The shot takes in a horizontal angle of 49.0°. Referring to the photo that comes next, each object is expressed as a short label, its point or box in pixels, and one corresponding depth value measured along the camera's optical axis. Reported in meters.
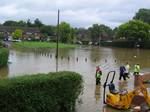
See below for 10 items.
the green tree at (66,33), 55.92
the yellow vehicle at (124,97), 8.32
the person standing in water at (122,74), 13.65
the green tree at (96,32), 66.85
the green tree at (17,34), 62.77
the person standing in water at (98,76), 12.34
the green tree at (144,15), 58.29
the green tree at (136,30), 48.99
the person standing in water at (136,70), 14.46
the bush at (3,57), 18.66
